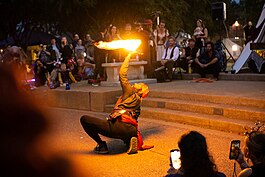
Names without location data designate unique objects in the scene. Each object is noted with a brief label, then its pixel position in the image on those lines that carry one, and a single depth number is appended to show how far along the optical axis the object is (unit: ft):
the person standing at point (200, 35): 48.12
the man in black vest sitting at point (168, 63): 45.01
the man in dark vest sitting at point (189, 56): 47.06
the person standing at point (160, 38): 51.21
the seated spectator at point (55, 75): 46.86
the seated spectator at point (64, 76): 48.04
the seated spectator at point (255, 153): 11.27
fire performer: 21.34
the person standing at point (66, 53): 52.06
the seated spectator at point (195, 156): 10.34
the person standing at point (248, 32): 46.10
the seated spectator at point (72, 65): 51.09
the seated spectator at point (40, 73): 51.57
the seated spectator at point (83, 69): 51.90
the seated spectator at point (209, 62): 42.37
